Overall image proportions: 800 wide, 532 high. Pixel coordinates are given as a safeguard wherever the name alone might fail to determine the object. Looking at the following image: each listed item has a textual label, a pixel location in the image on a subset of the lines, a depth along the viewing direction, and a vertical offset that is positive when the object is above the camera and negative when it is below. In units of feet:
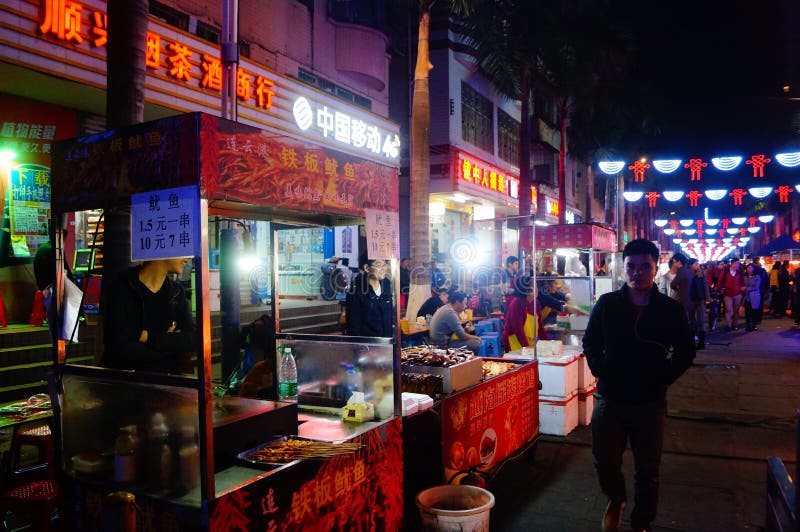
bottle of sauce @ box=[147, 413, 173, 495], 10.94 -3.54
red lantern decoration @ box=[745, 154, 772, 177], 56.13 +11.12
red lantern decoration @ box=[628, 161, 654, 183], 68.69 +13.17
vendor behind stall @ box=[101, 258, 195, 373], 12.80 -1.00
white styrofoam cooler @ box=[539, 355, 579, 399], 24.91 -4.56
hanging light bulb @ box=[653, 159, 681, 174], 61.98 +12.17
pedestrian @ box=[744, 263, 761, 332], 66.18 -3.26
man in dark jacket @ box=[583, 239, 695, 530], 13.42 -2.46
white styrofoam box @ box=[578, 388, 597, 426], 27.20 -6.57
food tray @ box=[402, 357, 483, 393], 17.76 -3.23
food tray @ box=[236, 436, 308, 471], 11.36 -3.81
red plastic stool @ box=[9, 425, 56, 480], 16.53 -5.01
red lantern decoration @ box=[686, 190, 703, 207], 87.45 +12.22
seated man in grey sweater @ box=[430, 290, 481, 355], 30.32 -2.91
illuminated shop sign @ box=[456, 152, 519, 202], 64.80 +12.79
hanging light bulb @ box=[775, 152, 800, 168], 54.70 +11.14
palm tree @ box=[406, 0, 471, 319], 46.60 +9.88
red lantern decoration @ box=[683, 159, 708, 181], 63.62 +12.21
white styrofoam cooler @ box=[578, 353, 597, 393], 27.02 -4.97
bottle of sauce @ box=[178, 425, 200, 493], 10.59 -3.47
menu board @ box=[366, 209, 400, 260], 14.05 +1.09
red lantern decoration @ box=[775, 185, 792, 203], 78.96 +11.46
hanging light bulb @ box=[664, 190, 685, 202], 86.27 +12.25
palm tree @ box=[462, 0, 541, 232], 60.39 +25.70
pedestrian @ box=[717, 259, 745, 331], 65.46 -2.15
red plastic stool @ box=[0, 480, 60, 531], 13.26 -5.32
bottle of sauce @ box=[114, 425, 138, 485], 11.21 -3.60
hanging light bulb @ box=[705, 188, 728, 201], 81.00 +11.53
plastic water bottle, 16.75 -3.05
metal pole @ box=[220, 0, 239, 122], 19.19 +8.06
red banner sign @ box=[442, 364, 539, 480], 17.21 -5.07
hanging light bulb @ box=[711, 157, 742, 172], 56.98 +11.26
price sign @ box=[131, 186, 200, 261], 9.60 +1.00
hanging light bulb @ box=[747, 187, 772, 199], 76.54 +11.11
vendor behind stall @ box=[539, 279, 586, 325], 33.73 -1.65
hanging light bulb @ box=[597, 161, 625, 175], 65.41 +12.70
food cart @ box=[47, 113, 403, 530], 9.74 -2.66
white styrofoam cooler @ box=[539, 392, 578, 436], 25.22 -6.45
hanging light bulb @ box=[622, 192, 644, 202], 81.87 +11.66
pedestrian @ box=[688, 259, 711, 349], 49.44 -2.65
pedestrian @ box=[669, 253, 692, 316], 45.65 -0.69
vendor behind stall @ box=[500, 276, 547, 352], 30.55 -2.65
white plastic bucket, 13.14 -5.75
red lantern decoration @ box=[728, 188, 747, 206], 83.52 +11.76
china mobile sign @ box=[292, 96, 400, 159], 41.27 +12.19
